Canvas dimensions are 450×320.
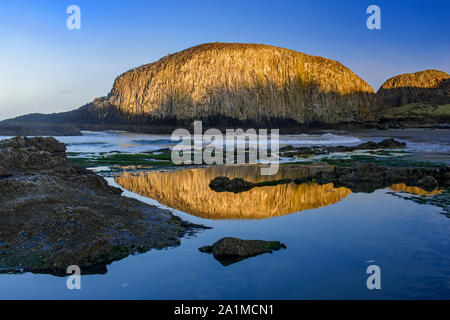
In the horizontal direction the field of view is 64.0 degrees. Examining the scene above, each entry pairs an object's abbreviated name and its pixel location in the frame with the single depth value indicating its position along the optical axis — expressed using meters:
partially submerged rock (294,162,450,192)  12.53
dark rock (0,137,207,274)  5.52
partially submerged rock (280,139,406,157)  26.73
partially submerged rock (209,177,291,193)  11.94
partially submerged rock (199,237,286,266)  5.82
